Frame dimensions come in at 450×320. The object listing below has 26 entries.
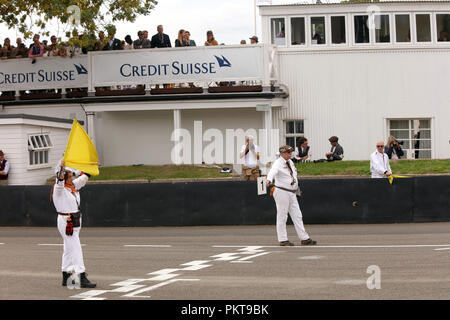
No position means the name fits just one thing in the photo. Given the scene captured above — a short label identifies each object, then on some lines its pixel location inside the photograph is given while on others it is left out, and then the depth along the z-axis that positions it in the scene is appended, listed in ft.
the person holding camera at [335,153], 84.28
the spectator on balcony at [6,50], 103.35
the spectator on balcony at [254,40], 97.09
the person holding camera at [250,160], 73.61
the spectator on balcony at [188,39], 97.25
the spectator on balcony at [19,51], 103.45
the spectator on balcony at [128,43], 98.84
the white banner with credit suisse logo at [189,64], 95.91
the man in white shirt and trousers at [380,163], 69.72
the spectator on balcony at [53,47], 97.04
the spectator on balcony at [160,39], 96.53
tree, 90.07
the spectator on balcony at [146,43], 97.40
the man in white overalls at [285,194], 55.88
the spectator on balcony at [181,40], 97.25
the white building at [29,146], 84.94
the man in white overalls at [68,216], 41.16
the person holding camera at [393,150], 86.02
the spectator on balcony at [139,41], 97.76
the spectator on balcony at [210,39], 97.28
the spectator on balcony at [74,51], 101.16
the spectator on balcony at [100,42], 95.30
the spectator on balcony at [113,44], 99.14
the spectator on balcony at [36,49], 100.48
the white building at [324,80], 97.09
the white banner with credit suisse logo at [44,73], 101.35
